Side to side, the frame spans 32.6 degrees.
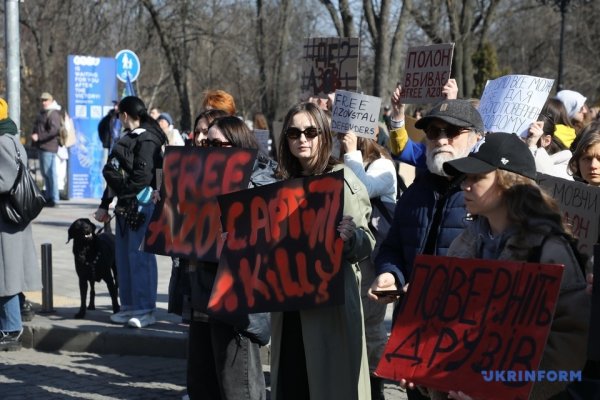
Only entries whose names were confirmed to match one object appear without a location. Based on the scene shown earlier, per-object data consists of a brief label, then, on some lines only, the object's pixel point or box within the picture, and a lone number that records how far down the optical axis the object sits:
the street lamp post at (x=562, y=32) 25.38
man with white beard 4.25
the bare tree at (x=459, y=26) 27.41
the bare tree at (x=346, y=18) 22.33
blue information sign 20.88
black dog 8.76
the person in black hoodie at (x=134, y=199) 8.13
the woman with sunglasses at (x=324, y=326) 4.37
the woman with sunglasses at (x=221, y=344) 5.10
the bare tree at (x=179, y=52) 28.81
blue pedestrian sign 18.31
